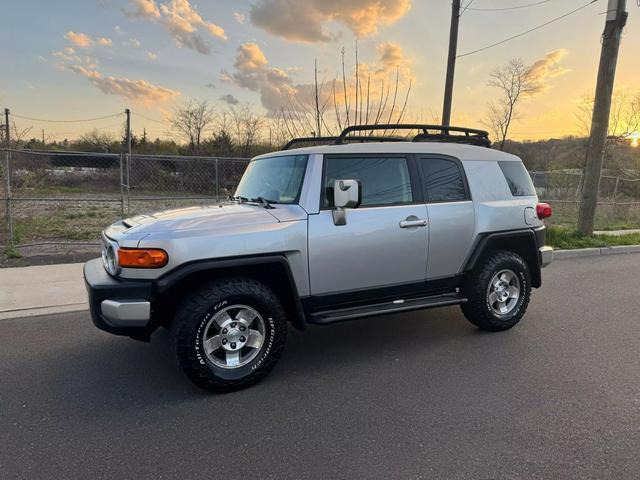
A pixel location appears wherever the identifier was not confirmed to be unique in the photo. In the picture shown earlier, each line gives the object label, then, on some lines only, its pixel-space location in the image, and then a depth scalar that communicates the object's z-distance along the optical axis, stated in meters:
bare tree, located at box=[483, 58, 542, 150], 22.34
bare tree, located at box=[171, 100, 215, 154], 31.71
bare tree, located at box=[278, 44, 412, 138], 12.33
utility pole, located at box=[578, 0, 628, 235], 9.78
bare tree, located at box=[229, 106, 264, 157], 23.58
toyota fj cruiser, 3.20
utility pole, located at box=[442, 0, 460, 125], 10.75
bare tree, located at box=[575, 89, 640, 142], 24.91
